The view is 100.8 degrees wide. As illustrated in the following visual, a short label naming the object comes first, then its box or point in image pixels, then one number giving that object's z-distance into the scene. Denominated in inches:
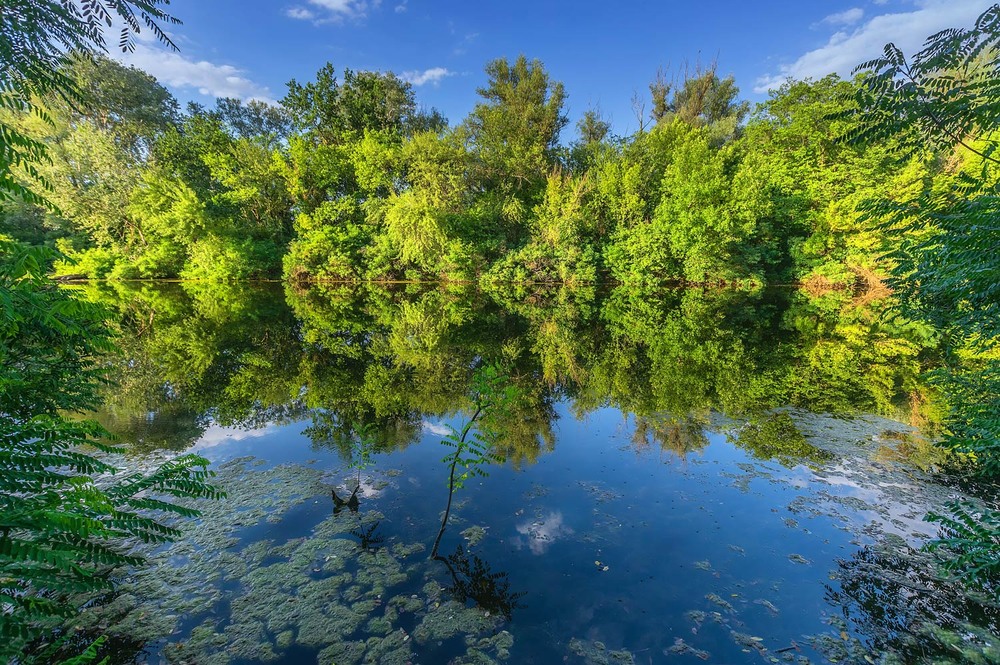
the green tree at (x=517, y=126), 1518.2
